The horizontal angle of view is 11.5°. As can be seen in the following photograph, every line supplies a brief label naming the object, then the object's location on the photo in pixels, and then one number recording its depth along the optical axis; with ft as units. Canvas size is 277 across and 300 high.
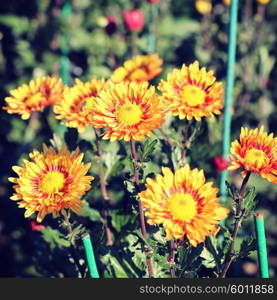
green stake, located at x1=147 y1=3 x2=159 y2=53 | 4.37
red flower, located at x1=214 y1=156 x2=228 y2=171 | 3.50
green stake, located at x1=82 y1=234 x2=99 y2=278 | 3.08
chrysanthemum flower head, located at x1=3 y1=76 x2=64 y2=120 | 3.33
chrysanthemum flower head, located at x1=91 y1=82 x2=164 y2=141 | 3.07
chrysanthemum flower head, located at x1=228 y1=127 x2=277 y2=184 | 3.06
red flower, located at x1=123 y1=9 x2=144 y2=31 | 3.90
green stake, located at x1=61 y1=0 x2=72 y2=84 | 4.37
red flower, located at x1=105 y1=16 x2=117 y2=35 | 3.94
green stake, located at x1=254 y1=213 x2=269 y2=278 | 3.04
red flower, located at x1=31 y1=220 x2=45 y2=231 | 3.37
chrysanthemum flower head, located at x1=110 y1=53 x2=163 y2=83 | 3.48
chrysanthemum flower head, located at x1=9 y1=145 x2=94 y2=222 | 3.08
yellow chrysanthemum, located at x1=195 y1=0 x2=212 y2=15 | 4.29
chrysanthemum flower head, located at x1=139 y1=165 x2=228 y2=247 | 2.99
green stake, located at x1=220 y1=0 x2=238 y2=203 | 3.55
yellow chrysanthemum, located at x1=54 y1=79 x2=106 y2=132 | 3.23
